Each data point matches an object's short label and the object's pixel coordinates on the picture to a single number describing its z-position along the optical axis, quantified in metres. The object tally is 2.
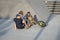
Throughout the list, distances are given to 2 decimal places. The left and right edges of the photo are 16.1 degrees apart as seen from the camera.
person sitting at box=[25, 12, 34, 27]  11.27
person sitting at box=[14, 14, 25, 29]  10.59
